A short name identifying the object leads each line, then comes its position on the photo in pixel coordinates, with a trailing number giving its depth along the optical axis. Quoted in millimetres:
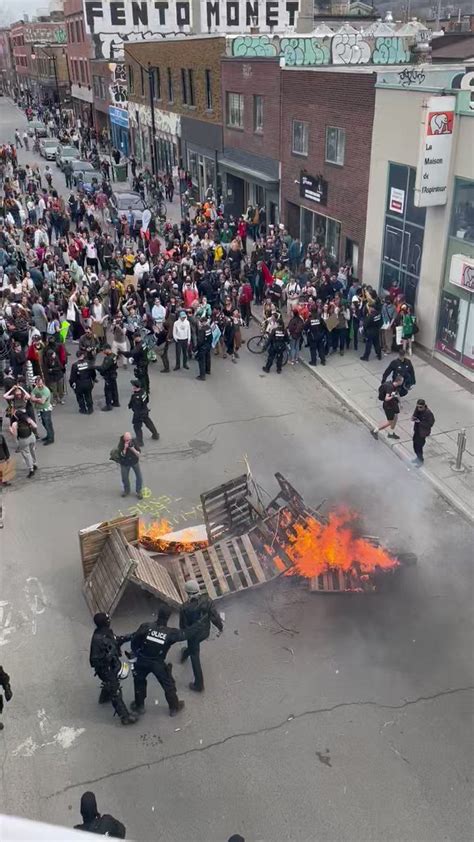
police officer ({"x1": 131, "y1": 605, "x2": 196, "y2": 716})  6875
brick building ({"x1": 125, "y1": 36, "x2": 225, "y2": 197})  30422
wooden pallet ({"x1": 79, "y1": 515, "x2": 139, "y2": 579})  8891
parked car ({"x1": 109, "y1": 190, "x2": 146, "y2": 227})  28984
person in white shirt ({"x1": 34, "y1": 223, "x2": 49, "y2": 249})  22844
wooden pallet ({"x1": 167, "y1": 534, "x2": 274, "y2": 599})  8836
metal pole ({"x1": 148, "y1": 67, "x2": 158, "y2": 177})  33094
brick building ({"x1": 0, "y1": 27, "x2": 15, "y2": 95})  127438
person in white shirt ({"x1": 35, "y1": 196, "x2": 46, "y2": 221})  28000
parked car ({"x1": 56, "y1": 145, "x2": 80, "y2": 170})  42512
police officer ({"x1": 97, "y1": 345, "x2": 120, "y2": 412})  13570
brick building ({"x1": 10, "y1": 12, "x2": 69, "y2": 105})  79688
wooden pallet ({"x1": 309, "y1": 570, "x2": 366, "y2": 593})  8875
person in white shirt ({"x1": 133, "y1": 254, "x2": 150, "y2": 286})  19406
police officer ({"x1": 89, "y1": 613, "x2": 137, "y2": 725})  6961
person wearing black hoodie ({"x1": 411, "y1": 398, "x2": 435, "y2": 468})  11430
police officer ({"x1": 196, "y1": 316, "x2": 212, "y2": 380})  15320
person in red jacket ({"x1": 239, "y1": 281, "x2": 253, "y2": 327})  18531
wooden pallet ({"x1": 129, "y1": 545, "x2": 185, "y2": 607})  8296
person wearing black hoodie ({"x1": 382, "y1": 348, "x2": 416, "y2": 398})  12836
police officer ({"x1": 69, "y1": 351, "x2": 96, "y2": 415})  13555
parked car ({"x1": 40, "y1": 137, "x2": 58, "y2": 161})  47156
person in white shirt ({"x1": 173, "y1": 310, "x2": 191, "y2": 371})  15656
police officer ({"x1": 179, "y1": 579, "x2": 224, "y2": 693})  7266
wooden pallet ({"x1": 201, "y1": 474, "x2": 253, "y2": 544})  9820
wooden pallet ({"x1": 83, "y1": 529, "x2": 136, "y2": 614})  8312
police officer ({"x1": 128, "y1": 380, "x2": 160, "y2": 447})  12031
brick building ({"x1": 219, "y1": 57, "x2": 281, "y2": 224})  24566
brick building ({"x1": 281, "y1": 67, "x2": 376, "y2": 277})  18516
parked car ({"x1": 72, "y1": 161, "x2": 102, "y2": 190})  35750
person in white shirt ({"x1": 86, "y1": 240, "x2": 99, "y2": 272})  21594
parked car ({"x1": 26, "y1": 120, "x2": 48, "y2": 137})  57375
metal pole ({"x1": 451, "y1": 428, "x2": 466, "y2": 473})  11625
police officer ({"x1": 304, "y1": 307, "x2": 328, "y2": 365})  15844
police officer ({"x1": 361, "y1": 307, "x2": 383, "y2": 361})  15789
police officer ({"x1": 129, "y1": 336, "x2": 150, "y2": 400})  13984
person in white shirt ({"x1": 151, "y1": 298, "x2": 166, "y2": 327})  16391
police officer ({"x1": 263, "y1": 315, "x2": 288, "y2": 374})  15719
